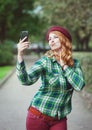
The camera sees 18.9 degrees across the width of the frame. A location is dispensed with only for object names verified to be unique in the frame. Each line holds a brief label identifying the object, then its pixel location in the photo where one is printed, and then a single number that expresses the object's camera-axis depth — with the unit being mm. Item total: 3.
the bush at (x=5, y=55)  20143
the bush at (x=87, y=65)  9533
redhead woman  2656
